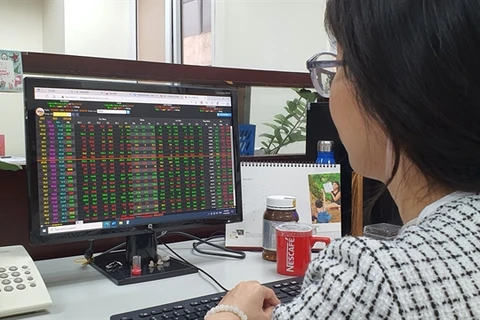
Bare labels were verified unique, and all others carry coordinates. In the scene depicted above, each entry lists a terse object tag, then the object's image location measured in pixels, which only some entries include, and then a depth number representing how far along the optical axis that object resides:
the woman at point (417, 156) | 0.50
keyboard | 0.84
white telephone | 0.87
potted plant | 1.72
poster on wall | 1.14
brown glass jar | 1.24
